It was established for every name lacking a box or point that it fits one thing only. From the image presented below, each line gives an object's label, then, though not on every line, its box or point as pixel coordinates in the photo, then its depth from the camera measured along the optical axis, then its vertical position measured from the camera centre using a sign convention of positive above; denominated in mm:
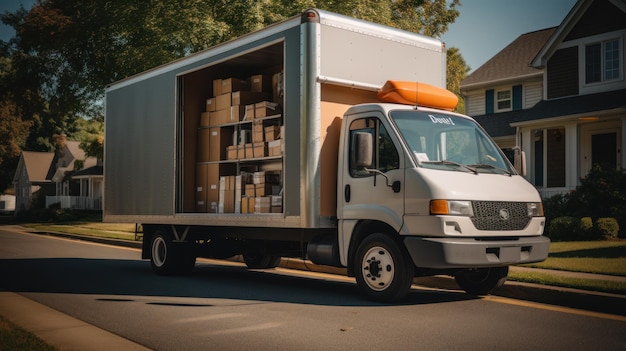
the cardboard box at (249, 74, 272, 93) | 11547 +1800
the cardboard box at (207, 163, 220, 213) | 11719 +13
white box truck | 8203 +319
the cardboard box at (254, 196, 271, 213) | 10320 -277
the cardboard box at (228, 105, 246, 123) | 11376 +1266
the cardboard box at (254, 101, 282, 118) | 10836 +1266
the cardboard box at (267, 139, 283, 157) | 10338 +609
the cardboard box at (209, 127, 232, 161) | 11750 +783
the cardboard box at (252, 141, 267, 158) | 10703 +603
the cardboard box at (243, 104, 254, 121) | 11081 +1225
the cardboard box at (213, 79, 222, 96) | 11992 +1790
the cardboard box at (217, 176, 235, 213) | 11286 -138
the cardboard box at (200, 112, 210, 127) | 12086 +1228
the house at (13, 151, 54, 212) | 68125 +936
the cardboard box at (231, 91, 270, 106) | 11398 +1525
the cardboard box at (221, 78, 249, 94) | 11664 +1777
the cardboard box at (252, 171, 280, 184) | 10710 +158
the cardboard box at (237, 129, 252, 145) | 11336 +858
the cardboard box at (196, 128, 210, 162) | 12039 +755
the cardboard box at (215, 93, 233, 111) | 11625 +1500
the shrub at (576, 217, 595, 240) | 16922 -1058
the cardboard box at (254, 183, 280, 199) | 10655 -33
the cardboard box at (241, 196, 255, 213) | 10641 -272
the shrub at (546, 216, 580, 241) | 17253 -1030
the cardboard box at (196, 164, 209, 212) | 11961 -5
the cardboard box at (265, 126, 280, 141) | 10555 +862
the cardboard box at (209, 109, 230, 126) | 11664 +1227
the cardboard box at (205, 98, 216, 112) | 12047 +1474
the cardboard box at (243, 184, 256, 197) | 10797 -50
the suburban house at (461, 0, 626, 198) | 23297 +2996
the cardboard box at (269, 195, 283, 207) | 10164 -198
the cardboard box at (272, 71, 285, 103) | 10955 +1671
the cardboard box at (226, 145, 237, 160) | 11477 +595
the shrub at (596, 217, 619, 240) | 16641 -997
